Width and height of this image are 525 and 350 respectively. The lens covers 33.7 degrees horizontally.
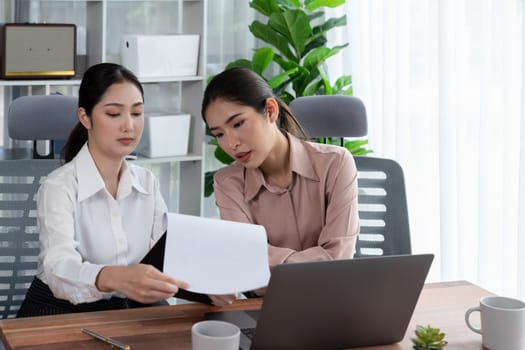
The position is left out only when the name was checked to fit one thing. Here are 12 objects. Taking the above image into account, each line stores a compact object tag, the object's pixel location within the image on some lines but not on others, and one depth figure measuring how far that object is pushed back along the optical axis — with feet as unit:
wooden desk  5.26
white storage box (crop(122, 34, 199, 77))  11.96
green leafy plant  12.39
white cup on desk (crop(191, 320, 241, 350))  4.59
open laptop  4.83
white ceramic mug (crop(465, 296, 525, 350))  5.16
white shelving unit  11.98
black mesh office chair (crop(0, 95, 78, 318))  7.75
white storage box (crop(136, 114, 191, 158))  12.22
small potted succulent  4.56
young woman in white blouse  6.73
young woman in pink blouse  7.05
